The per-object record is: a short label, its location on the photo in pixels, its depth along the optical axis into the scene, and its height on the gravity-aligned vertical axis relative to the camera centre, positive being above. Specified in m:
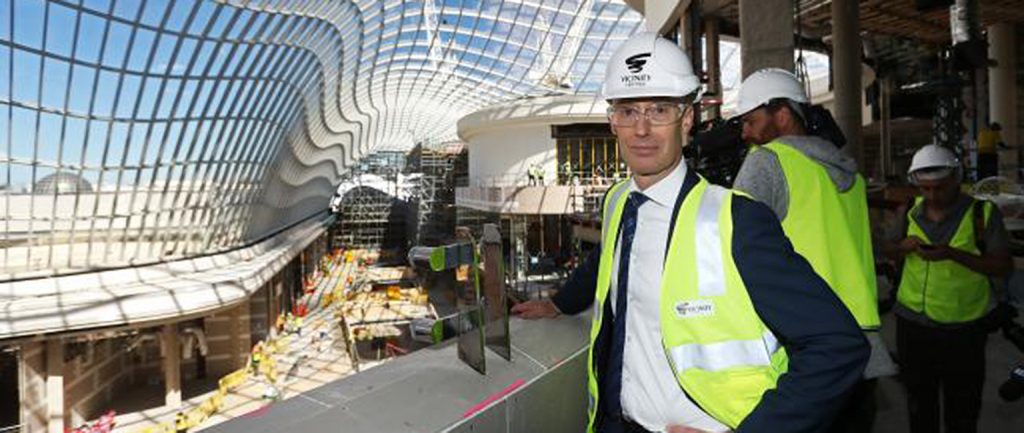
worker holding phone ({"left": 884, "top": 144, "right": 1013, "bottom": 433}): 3.75 -0.48
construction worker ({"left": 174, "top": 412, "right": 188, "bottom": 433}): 20.02 -5.69
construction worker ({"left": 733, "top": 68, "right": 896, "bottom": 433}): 2.39 -0.03
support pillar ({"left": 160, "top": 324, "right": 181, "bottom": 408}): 23.17 -4.61
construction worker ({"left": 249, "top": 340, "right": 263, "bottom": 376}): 27.34 -5.42
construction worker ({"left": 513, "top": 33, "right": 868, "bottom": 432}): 1.57 -0.23
